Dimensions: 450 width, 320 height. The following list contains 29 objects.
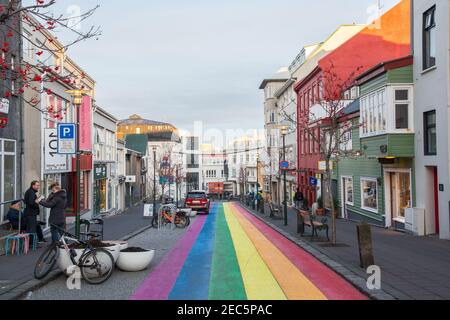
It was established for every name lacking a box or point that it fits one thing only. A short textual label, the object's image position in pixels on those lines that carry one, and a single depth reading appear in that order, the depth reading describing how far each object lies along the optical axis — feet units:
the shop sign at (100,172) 103.35
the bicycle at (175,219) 74.84
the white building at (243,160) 317.01
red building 103.04
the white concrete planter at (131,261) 33.19
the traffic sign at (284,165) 90.68
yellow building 352.90
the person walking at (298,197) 117.29
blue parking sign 43.04
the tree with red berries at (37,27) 23.58
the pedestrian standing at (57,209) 39.11
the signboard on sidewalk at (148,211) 100.73
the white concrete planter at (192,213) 103.04
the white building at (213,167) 384.47
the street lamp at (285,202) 77.70
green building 61.72
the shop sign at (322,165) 94.71
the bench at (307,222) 52.06
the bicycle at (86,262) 29.78
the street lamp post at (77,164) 38.93
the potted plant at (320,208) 107.36
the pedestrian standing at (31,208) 43.80
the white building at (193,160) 367.86
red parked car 112.88
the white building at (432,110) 52.13
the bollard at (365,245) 34.14
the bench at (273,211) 97.29
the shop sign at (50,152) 63.93
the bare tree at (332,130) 48.03
